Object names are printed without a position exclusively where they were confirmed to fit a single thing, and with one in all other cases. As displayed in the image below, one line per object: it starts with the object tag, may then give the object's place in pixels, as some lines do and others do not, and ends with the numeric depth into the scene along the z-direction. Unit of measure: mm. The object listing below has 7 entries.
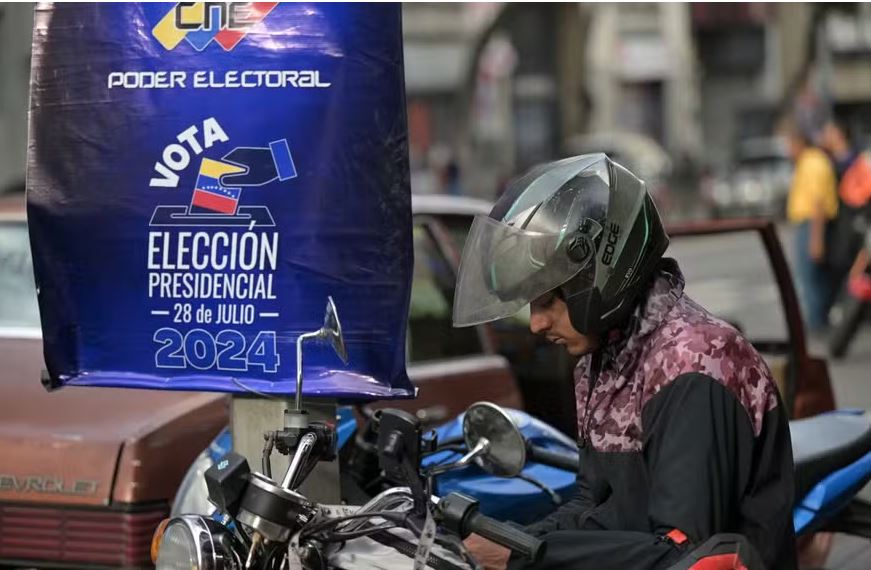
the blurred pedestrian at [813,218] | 12031
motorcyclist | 2502
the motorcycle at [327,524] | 2461
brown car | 4184
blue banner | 3113
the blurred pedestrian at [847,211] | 12047
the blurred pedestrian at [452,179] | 28516
